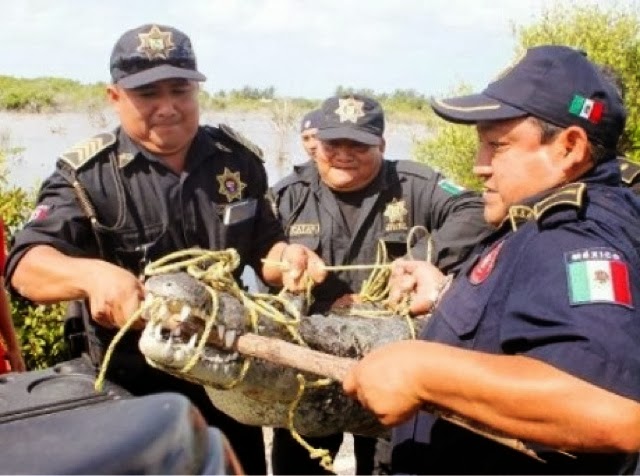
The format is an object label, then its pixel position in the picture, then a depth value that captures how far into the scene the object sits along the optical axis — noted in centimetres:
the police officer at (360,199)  450
